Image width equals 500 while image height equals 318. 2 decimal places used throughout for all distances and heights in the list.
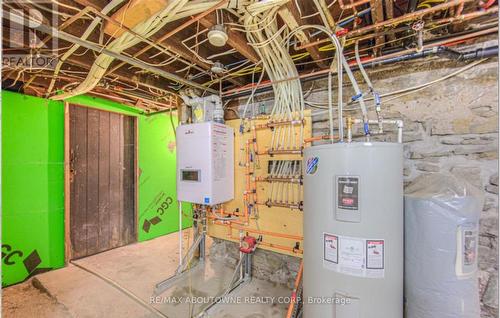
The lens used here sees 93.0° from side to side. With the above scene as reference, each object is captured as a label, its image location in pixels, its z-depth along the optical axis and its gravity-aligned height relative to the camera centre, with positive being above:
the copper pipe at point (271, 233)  2.18 -0.73
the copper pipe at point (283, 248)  2.15 -0.84
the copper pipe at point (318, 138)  2.00 +0.17
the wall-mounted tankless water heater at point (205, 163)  2.23 -0.03
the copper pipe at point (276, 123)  2.14 +0.33
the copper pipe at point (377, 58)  1.46 +0.73
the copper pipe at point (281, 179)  2.08 -0.19
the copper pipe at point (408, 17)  1.27 +0.82
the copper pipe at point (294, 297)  1.66 -1.01
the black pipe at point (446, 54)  1.49 +0.69
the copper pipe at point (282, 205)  2.13 -0.43
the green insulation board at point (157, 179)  3.69 -0.32
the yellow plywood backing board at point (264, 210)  2.19 -0.51
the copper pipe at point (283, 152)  2.10 +0.06
